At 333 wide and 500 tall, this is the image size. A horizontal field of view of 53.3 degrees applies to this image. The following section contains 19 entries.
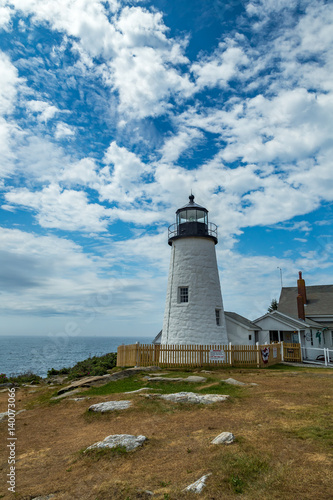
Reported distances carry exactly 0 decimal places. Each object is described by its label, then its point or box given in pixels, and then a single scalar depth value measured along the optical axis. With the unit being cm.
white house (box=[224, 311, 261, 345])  2506
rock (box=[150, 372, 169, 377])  1573
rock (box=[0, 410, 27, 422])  1045
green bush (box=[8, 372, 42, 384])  1942
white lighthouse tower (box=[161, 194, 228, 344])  2108
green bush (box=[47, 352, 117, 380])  1979
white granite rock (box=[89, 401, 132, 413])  959
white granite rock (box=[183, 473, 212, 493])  471
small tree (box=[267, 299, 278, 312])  4509
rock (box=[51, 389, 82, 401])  1277
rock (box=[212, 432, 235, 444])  638
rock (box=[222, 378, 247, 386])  1327
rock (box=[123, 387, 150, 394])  1190
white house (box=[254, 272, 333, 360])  2619
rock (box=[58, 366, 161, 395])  1412
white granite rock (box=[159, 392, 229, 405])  1005
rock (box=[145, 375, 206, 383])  1397
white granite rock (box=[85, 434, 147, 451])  659
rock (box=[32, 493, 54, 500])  496
